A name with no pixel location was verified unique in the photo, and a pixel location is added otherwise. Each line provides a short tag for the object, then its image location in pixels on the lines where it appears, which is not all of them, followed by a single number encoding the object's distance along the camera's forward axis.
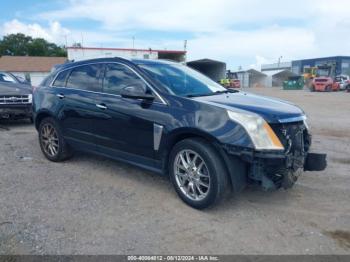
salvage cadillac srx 3.64
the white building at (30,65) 46.34
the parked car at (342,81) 39.62
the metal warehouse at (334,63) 60.46
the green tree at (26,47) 78.88
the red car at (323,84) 37.79
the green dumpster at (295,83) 46.78
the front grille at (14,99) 9.03
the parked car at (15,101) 9.05
